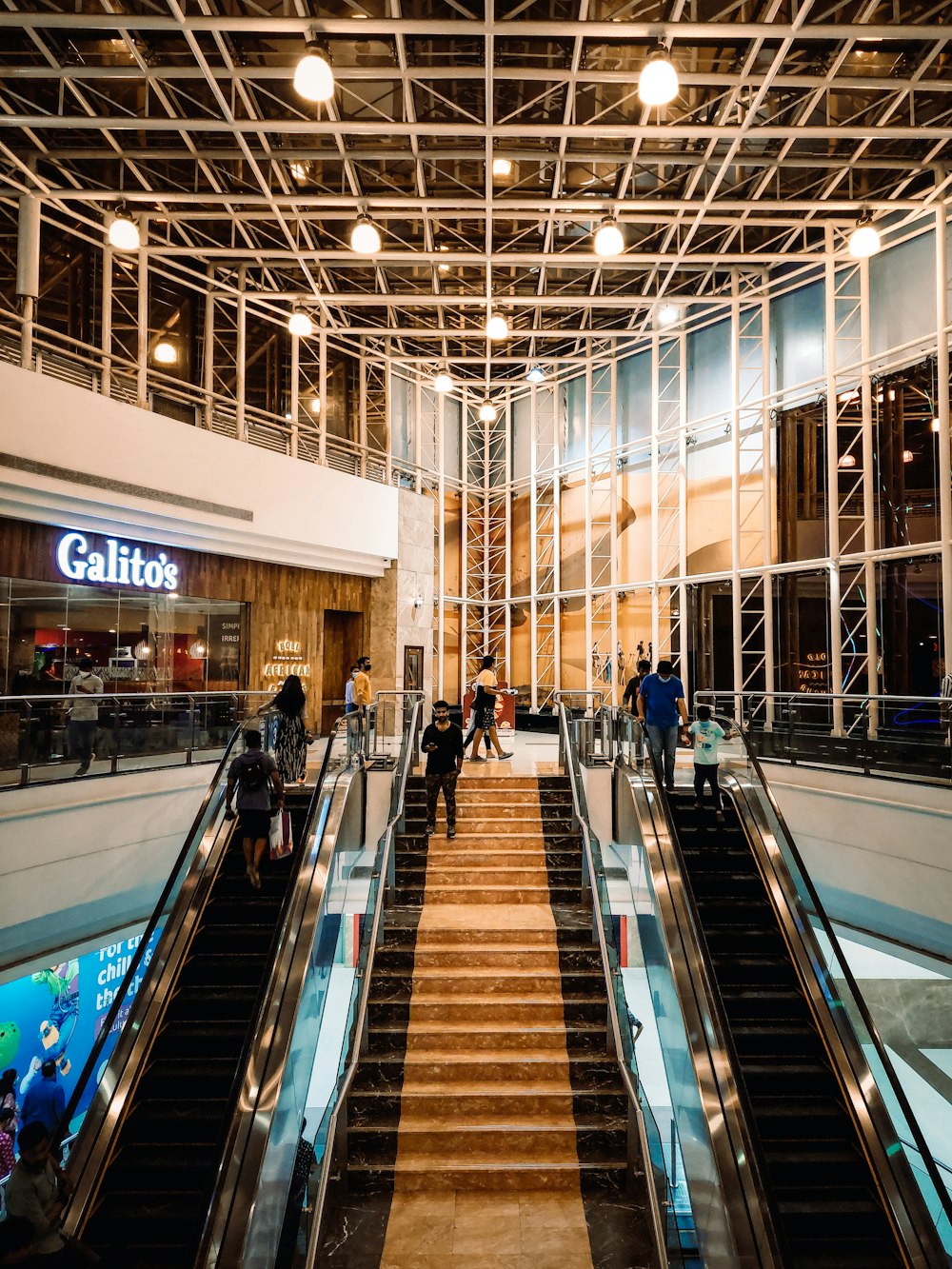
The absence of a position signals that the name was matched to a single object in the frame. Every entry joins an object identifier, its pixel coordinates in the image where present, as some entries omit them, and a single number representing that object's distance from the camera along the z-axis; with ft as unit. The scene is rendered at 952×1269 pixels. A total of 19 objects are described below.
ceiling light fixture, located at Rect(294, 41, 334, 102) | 26.61
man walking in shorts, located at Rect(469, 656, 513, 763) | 40.40
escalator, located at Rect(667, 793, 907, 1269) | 16.62
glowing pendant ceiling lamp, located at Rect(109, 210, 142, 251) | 35.63
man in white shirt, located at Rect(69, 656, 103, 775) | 30.04
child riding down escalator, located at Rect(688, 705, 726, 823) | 29.37
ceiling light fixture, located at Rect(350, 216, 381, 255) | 35.91
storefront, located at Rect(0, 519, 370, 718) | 39.99
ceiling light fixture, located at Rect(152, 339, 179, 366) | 49.60
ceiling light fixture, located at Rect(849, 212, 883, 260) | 36.86
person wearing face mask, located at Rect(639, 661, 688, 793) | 31.78
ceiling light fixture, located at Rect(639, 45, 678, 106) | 27.12
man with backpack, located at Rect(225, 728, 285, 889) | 25.17
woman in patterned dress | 31.19
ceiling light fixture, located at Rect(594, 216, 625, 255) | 36.45
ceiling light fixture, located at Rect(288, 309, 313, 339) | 46.88
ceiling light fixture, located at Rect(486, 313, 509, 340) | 48.44
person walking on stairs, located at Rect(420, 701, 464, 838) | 32.58
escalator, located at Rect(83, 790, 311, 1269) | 17.22
